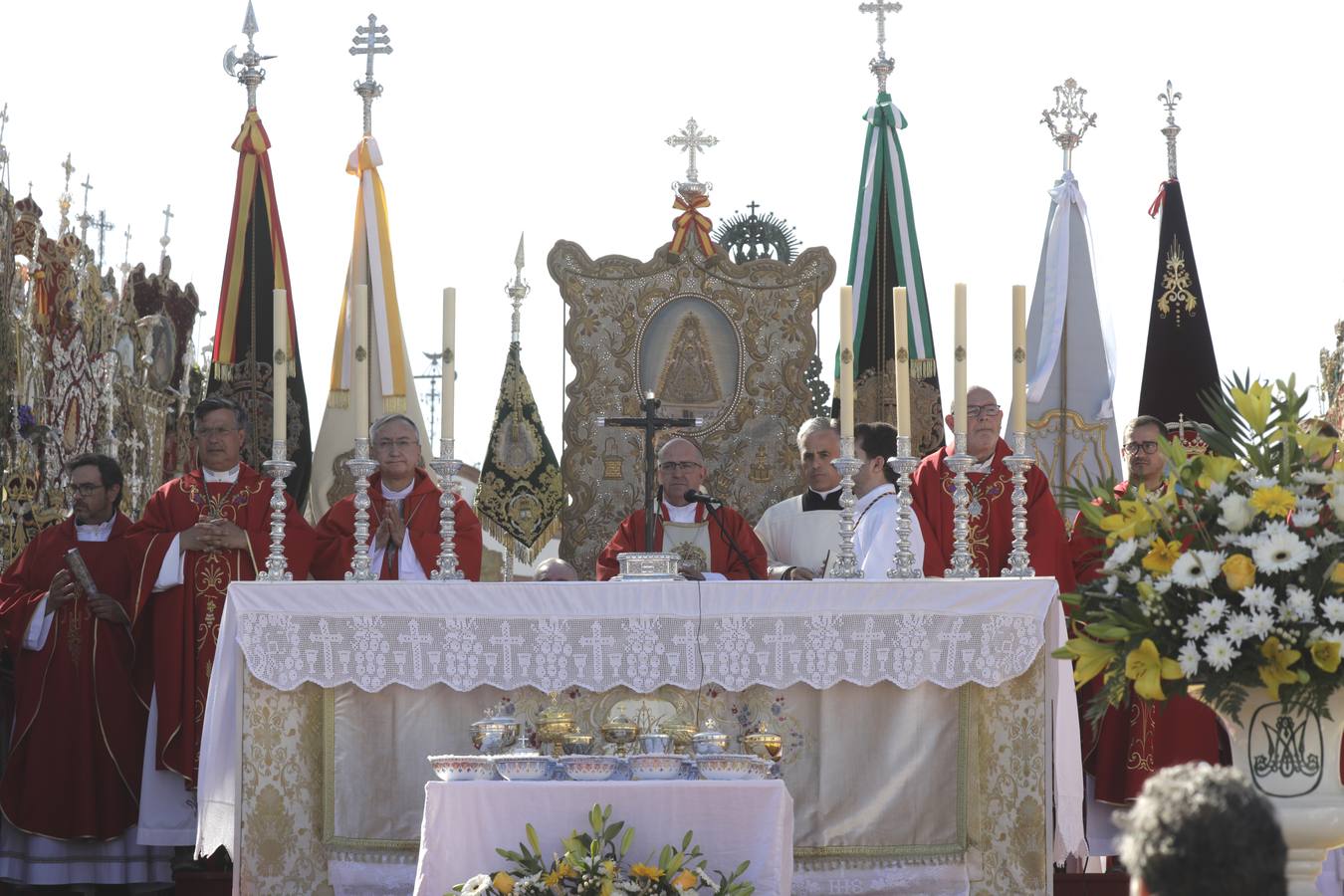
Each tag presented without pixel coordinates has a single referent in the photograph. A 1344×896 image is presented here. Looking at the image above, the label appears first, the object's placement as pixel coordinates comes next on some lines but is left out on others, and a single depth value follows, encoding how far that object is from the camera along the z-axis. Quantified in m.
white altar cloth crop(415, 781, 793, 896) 14.05
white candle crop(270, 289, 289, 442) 15.61
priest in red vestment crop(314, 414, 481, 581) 18.14
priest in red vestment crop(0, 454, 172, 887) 19.11
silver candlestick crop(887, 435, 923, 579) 16.05
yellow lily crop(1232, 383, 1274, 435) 12.05
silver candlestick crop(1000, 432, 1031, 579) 15.73
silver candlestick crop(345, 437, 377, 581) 15.60
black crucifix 16.61
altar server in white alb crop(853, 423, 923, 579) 17.72
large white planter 11.58
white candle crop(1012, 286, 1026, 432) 15.60
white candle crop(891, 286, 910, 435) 15.71
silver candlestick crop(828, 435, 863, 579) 15.75
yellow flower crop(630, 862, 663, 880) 13.35
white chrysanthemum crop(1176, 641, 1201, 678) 11.36
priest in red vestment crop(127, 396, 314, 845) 18.70
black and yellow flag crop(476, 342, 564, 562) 23.22
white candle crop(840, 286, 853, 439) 15.79
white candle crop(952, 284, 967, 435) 15.67
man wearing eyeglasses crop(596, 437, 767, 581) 18.53
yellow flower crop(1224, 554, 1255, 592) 11.37
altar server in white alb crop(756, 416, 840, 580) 19.92
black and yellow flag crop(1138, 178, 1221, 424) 23.27
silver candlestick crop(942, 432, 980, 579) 15.92
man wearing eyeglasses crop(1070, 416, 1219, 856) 18.66
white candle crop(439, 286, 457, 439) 15.34
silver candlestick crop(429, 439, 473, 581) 15.68
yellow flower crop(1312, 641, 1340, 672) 11.23
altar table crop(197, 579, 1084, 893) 15.98
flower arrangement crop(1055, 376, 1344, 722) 11.34
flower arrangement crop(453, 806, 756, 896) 13.27
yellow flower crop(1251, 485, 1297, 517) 11.58
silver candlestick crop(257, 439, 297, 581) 15.84
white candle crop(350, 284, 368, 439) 15.73
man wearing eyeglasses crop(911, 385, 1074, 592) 18.87
